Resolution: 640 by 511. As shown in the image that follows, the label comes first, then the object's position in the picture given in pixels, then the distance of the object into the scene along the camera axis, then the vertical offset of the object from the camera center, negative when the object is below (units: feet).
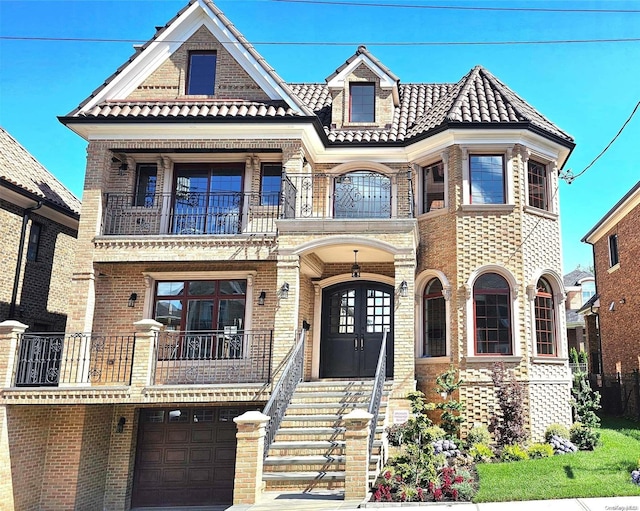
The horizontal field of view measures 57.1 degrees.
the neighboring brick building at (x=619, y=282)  66.03 +11.63
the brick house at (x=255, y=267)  42.22 +7.83
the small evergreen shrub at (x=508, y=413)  41.19 -2.73
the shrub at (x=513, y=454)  38.37 -5.16
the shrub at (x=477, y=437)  40.78 -4.39
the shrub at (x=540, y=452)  38.88 -5.01
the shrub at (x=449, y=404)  41.11 -2.27
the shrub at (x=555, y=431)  43.01 -4.06
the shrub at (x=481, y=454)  38.32 -5.23
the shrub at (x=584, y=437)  41.37 -4.26
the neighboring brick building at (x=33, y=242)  49.93 +10.56
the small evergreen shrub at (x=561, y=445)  40.42 -4.79
